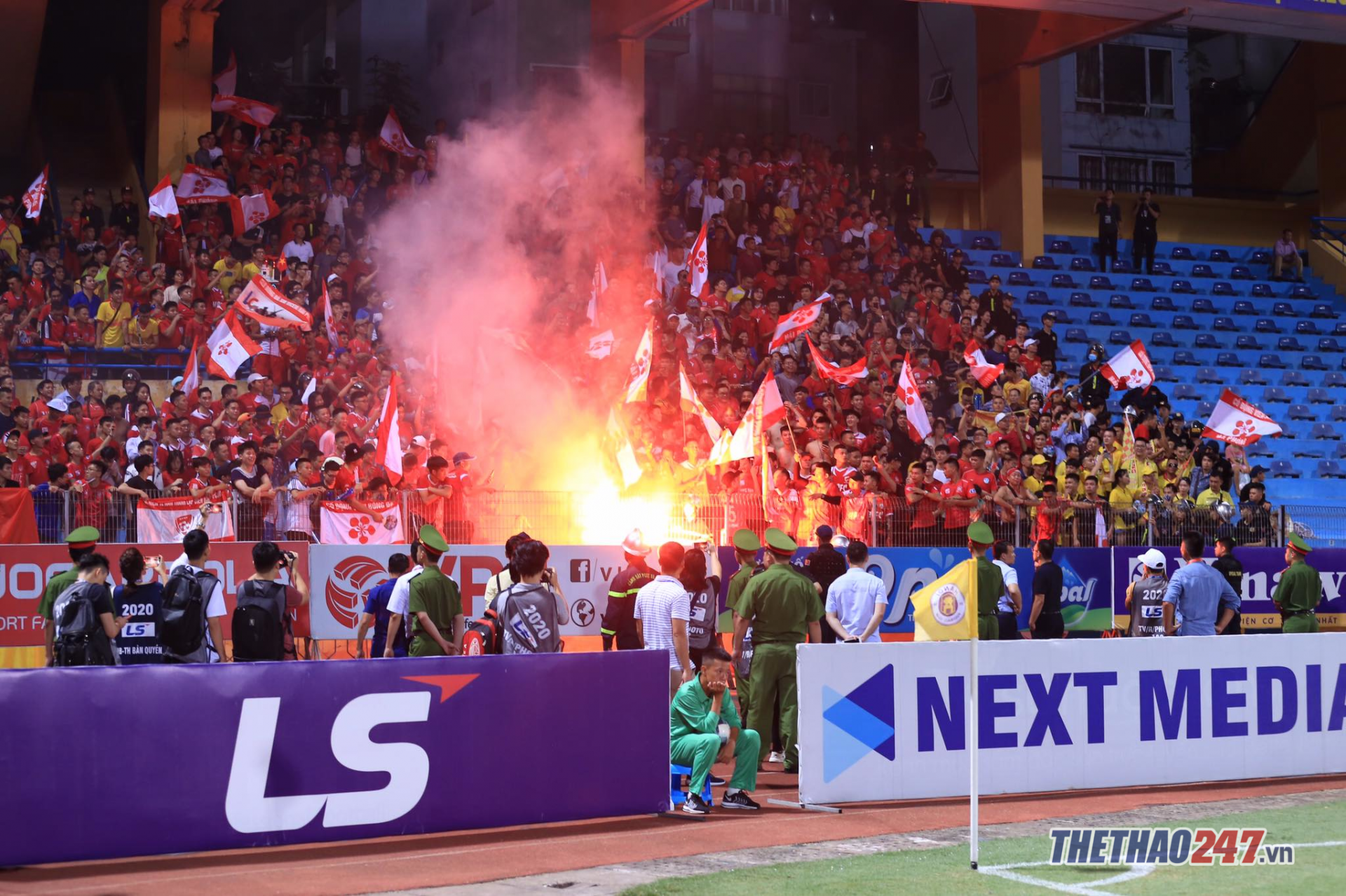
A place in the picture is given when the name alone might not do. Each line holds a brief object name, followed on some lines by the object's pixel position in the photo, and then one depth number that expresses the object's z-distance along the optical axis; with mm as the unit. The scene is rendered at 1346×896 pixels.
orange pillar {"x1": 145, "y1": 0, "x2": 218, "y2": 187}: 24828
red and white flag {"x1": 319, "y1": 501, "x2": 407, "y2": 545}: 15984
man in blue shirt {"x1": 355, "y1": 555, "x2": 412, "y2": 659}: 12306
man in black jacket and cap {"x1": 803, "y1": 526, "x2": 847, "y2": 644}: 13376
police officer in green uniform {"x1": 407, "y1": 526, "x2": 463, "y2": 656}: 11008
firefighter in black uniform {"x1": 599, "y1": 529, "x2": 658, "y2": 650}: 12102
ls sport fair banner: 14281
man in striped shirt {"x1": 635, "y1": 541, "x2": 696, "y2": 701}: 11180
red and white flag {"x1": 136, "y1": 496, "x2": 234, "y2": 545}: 15180
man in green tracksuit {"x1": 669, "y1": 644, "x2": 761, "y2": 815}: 10250
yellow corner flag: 8828
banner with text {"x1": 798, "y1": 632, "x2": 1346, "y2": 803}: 10500
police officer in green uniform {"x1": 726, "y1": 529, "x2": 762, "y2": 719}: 12109
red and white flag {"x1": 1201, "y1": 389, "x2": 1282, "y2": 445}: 22641
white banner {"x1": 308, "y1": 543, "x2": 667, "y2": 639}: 15305
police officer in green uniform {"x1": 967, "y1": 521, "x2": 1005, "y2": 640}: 13430
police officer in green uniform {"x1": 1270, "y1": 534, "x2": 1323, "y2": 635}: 14727
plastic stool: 10351
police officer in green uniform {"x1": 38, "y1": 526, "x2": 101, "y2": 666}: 10594
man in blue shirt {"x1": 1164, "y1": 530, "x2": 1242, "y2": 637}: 13648
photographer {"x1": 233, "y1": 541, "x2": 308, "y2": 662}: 9867
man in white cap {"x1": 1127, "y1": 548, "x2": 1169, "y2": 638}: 15062
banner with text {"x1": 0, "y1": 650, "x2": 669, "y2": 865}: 8422
